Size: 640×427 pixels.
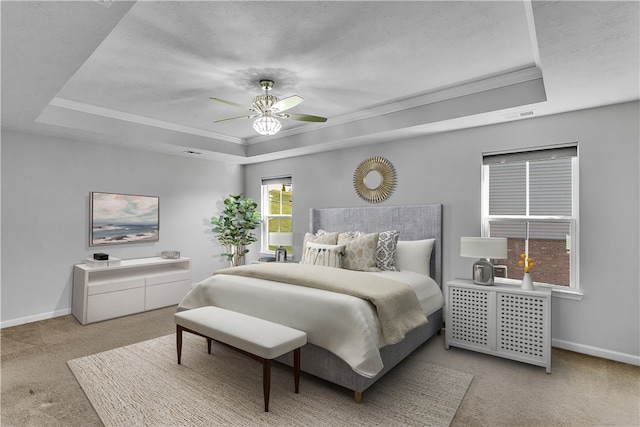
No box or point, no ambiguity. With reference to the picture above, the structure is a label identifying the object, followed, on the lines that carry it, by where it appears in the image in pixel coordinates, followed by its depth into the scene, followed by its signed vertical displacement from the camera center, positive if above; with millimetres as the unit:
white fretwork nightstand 2967 -968
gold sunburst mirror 4586 +486
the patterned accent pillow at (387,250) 3979 -416
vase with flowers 3150 -560
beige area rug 2209 -1308
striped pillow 3982 -483
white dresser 4191 -977
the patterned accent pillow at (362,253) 3908 -444
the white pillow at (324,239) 4361 -317
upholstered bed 2432 -776
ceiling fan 3178 +957
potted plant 5918 -198
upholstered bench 2311 -878
